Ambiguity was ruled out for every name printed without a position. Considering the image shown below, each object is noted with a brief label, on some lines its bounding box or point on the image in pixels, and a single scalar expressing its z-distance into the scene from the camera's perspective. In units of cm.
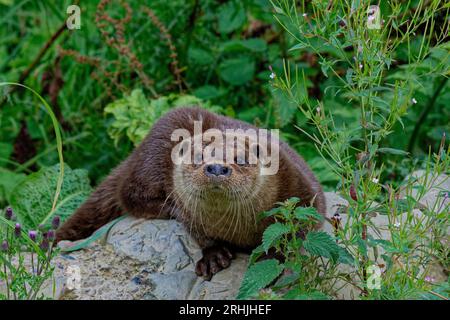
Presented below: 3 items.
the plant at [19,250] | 282
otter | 321
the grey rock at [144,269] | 330
